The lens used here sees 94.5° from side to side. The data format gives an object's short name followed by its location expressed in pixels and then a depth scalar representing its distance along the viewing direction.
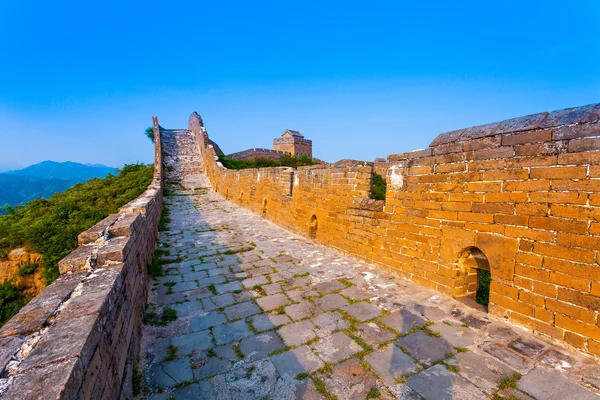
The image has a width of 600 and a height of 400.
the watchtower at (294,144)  45.06
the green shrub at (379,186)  15.22
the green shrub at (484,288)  5.99
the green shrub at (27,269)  6.93
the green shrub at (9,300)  6.41
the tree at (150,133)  22.81
